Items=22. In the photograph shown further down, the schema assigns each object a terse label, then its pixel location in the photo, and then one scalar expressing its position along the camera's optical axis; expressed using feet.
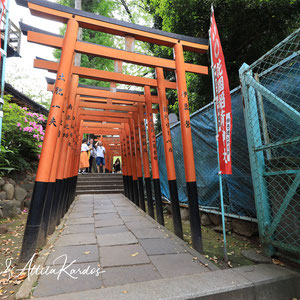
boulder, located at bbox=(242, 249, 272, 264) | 9.16
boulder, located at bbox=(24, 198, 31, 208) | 22.99
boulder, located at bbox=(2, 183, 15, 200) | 20.70
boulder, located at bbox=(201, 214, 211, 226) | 16.97
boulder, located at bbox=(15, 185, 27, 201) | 22.08
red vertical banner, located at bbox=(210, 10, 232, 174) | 9.52
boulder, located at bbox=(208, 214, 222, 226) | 15.70
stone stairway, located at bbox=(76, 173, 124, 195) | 36.07
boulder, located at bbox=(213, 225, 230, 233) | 14.86
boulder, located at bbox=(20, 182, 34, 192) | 23.83
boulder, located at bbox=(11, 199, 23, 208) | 20.12
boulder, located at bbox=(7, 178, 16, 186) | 21.90
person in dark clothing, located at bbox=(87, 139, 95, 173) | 49.37
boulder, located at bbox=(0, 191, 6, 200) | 19.92
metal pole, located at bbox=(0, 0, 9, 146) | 8.39
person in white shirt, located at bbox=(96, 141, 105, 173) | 45.88
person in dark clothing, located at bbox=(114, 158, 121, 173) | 66.47
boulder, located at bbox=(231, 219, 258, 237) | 13.01
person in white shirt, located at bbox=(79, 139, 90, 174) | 41.24
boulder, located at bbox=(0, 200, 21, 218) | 18.98
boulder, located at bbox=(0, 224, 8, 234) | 15.91
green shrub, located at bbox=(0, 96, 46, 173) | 22.63
